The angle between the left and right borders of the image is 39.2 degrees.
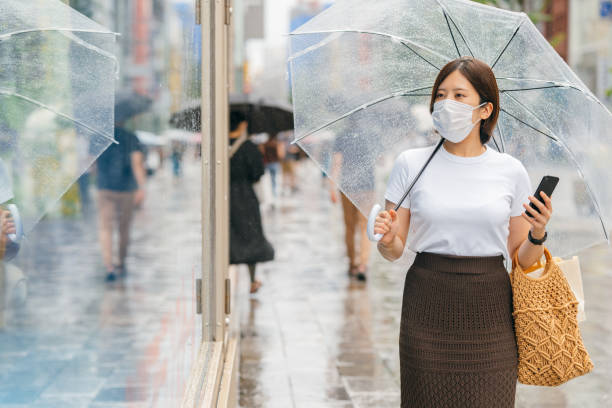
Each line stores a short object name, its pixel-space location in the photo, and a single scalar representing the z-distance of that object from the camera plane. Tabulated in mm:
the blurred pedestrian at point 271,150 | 17156
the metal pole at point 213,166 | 4750
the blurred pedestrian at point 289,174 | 31017
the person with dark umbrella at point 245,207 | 7961
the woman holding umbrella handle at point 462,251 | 3068
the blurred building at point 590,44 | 43531
